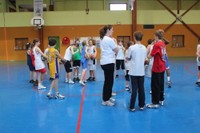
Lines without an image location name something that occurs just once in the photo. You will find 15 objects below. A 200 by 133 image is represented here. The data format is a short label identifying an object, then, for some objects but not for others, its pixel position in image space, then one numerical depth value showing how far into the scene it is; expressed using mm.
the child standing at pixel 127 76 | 6632
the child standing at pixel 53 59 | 5930
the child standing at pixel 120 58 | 8904
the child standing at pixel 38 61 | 7234
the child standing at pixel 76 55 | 8367
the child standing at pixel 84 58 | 7895
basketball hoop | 16828
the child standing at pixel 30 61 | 8175
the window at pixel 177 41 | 18578
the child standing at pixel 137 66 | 4867
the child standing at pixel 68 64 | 8164
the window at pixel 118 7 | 19828
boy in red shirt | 4961
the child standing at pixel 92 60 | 8320
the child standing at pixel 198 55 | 7164
